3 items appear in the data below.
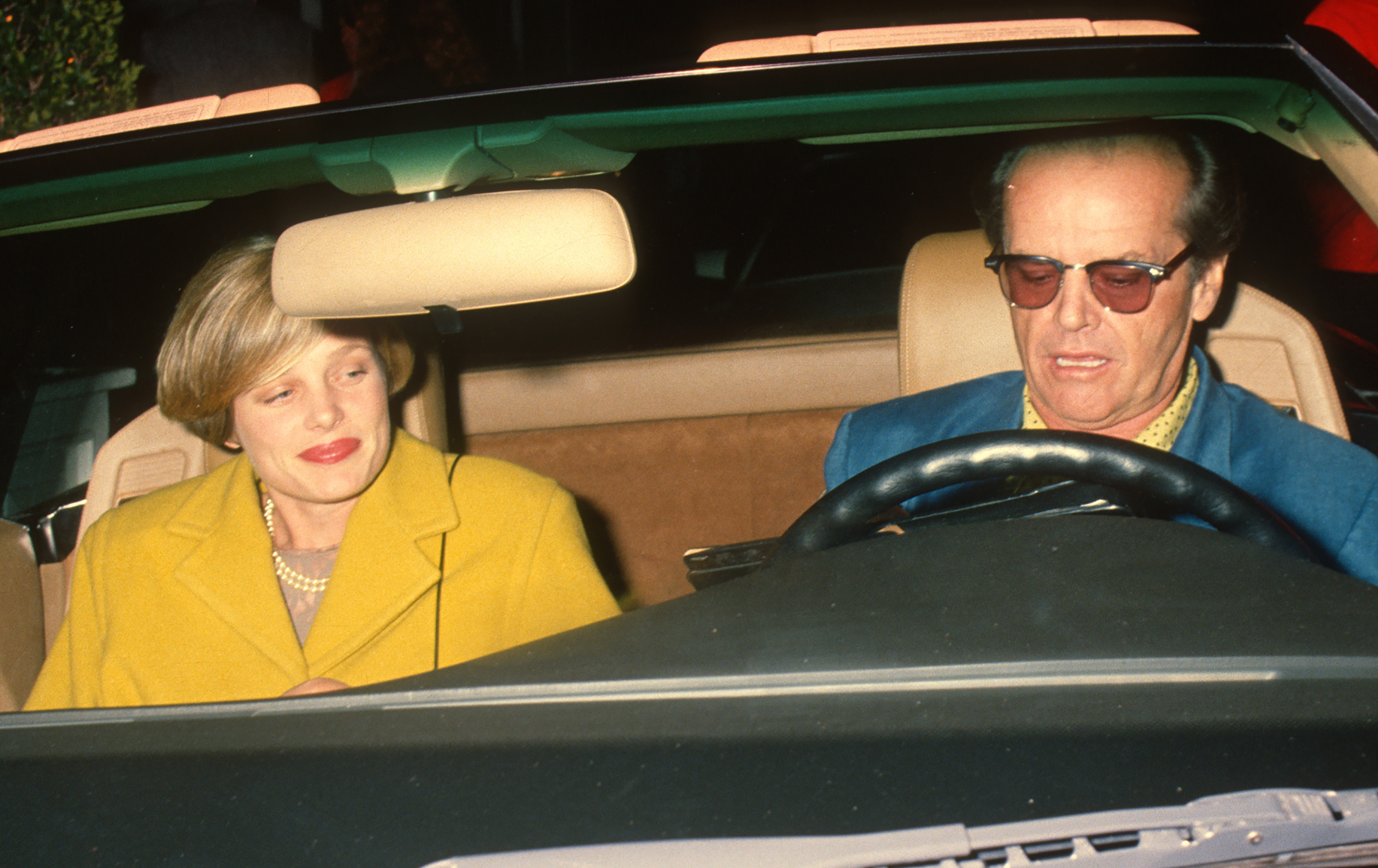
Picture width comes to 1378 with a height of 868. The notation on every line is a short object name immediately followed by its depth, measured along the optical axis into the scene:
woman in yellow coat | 1.91
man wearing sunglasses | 1.78
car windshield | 0.97
